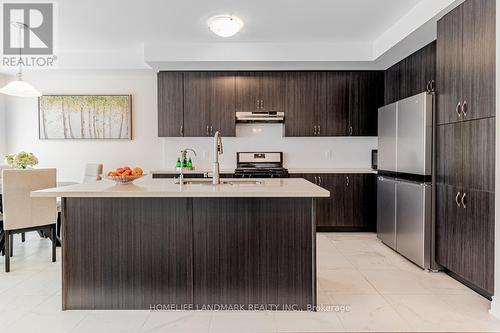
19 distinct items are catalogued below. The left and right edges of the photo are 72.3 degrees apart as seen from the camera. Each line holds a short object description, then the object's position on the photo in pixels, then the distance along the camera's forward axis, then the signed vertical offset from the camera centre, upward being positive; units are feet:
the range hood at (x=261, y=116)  16.13 +2.06
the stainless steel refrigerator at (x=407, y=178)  10.64 -0.64
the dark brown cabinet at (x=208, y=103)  16.02 +2.66
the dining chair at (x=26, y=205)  10.62 -1.45
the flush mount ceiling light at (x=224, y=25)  10.57 +4.20
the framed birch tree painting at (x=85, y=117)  17.15 +2.16
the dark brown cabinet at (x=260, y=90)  16.05 +3.27
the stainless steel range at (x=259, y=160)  17.10 -0.02
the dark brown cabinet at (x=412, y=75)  12.05 +3.32
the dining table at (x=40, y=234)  11.88 -2.82
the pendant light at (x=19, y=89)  12.43 +2.61
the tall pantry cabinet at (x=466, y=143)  8.24 +0.43
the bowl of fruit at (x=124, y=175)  8.39 -0.38
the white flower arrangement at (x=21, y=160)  12.14 +0.00
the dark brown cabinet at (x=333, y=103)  16.08 +2.67
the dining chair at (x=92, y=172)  14.58 -0.52
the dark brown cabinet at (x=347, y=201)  15.69 -1.90
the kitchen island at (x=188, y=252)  7.86 -2.15
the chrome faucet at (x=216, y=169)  8.84 -0.24
